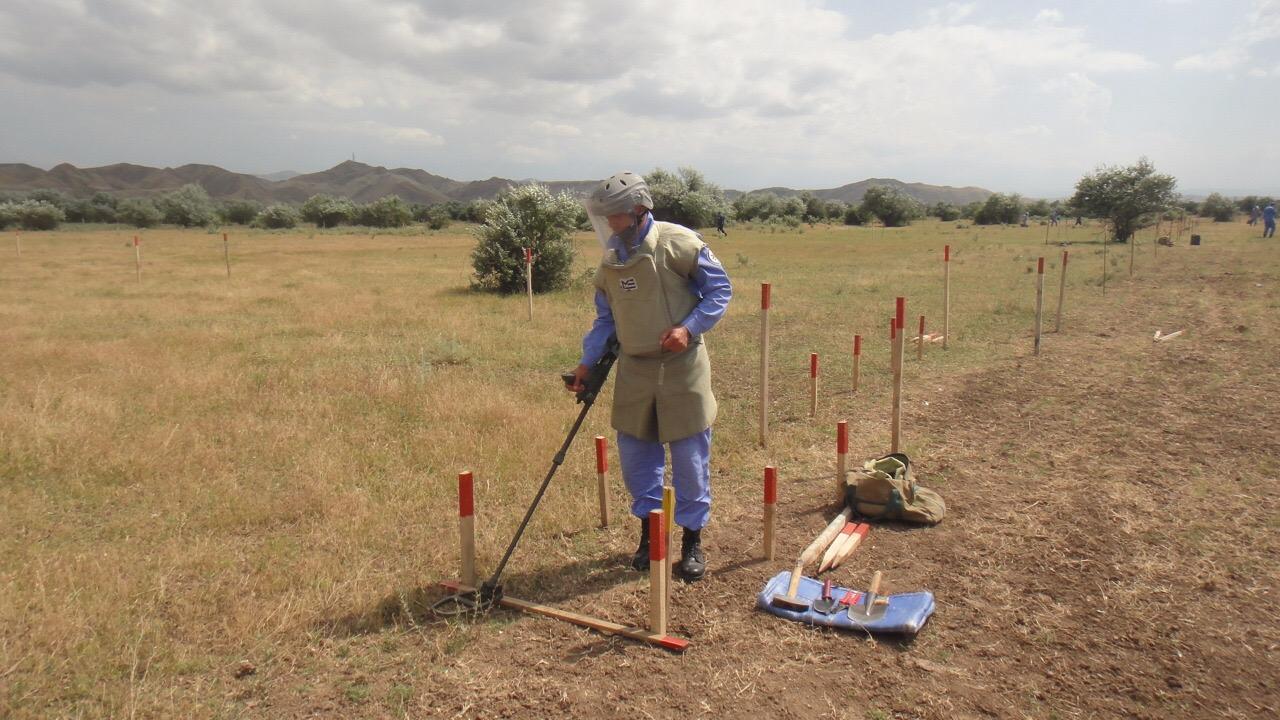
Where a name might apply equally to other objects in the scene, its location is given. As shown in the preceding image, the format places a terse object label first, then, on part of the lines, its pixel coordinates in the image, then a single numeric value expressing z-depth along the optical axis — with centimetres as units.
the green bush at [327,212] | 6612
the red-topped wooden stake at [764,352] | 630
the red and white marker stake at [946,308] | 1061
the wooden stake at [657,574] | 342
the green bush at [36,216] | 5238
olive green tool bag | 512
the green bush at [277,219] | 6359
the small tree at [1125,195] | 3419
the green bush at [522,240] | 1827
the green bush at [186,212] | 6309
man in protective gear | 407
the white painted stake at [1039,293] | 996
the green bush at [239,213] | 6669
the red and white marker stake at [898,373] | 580
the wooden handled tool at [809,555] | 400
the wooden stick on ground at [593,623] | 367
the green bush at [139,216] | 6234
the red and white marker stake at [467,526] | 389
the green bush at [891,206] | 7019
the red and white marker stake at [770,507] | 429
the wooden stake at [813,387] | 732
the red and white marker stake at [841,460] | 529
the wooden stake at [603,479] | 497
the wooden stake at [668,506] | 350
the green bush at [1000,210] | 6881
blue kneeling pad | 375
